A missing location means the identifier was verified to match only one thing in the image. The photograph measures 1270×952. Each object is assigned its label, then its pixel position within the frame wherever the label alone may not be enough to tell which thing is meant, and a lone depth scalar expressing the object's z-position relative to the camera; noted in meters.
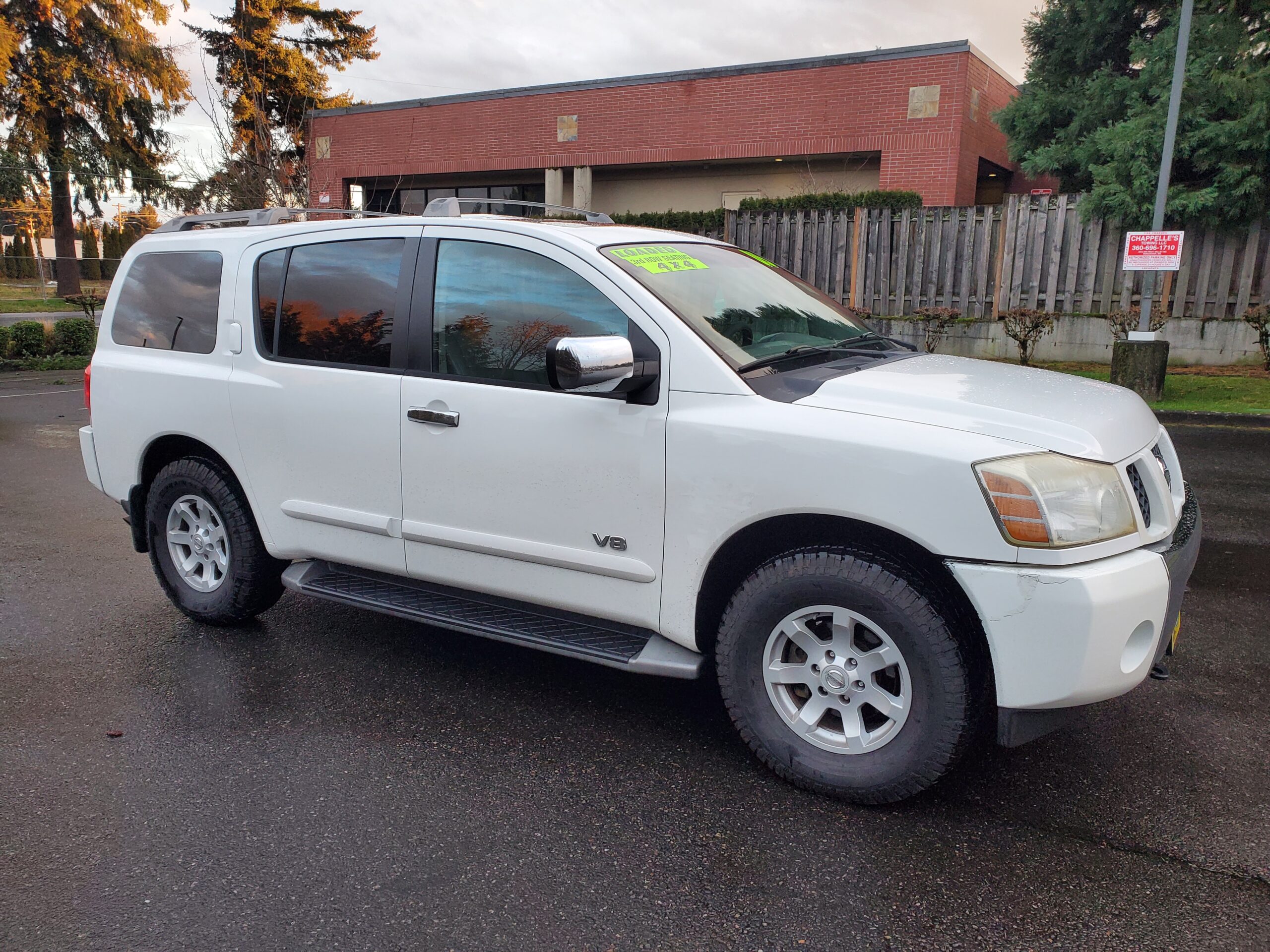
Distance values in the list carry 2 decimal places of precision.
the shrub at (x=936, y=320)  13.99
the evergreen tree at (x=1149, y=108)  13.59
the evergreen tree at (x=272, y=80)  19.08
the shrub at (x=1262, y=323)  12.44
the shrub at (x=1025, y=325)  12.99
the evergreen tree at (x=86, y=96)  30.80
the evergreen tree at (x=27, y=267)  36.28
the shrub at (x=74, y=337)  18.19
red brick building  19.09
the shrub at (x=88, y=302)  17.59
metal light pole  10.65
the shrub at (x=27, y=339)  17.39
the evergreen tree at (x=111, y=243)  38.32
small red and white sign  11.13
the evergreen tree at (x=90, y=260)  33.31
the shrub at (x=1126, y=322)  12.76
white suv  2.71
